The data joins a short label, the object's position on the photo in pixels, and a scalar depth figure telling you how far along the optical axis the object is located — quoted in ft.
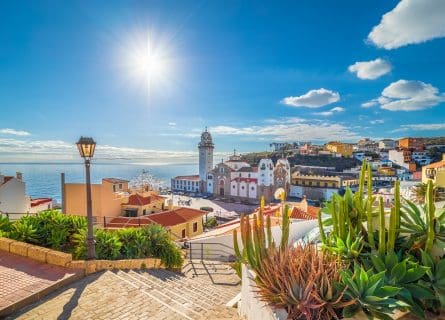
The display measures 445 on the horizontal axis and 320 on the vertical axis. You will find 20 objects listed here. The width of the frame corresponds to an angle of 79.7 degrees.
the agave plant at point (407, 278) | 9.02
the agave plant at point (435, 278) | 9.45
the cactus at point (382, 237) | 10.34
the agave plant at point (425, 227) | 10.23
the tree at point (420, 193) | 40.10
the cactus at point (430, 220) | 10.18
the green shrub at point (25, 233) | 20.18
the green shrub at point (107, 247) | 19.75
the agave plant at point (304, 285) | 8.66
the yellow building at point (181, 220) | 53.58
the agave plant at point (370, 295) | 8.26
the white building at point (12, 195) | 48.98
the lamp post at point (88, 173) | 17.65
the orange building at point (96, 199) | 46.60
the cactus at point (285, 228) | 11.79
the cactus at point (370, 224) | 10.94
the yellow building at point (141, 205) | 58.95
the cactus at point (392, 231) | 10.20
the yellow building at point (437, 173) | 44.70
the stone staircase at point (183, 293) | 13.20
